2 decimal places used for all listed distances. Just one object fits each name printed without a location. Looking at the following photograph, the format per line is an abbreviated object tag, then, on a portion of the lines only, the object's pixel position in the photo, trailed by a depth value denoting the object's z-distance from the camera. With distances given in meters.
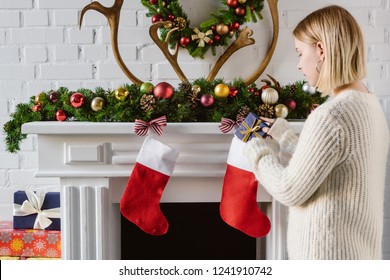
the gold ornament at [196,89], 3.84
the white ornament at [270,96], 3.84
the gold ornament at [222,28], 4.13
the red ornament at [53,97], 3.89
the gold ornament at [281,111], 3.84
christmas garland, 3.80
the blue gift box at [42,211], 4.16
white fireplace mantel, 3.82
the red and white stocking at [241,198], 3.74
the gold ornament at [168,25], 4.10
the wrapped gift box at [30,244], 4.12
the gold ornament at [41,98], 3.91
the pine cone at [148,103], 3.78
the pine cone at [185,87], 3.84
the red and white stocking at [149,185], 3.77
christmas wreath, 4.13
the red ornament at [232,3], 4.11
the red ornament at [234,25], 4.13
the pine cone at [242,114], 3.80
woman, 3.27
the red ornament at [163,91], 3.78
